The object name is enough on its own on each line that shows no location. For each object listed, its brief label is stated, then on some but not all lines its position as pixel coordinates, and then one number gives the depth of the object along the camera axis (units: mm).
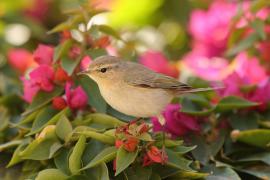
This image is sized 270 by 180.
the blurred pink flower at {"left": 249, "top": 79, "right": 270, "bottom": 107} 4586
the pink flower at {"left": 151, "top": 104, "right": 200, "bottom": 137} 4297
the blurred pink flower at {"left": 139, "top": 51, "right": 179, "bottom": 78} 5656
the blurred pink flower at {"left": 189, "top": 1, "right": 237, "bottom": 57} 6168
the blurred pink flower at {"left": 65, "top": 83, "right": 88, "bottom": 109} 4199
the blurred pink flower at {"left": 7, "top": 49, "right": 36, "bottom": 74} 6059
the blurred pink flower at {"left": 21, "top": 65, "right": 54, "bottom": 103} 4227
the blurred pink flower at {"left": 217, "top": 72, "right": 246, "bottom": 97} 4647
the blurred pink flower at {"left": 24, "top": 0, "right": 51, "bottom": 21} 7498
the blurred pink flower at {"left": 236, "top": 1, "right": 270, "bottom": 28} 5172
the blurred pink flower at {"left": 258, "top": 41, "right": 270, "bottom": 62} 5547
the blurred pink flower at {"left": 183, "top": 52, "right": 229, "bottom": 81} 5531
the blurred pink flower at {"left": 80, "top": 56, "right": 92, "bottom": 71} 4536
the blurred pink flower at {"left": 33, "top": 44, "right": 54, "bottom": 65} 4375
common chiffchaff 4008
